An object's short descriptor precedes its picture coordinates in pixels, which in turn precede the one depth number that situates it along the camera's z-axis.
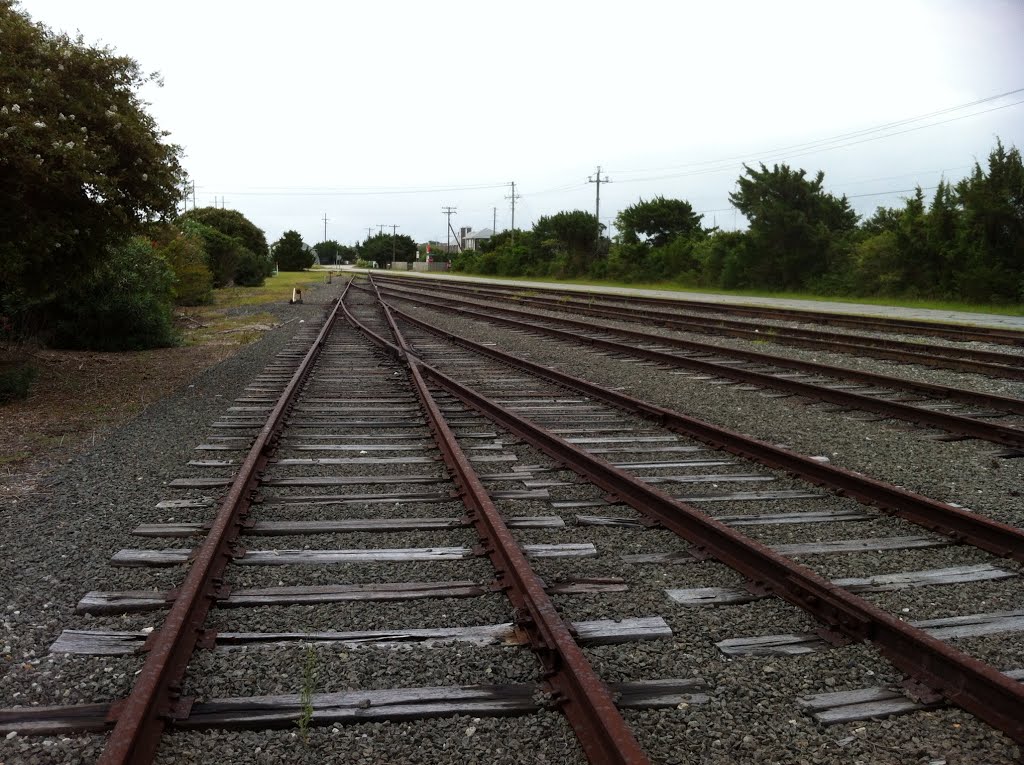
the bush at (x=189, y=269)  24.72
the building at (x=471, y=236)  167.86
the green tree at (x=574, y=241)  61.69
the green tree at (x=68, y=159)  8.35
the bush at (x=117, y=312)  15.04
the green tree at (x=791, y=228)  39.03
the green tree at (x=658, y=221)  60.28
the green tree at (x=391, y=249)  139.25
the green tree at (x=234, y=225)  59.19
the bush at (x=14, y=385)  9.84
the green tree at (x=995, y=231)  28.34
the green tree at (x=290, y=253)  94.50
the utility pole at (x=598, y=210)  61.64
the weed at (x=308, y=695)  2.84
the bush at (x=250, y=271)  48.16
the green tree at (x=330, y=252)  166.38
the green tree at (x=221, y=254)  39.44
